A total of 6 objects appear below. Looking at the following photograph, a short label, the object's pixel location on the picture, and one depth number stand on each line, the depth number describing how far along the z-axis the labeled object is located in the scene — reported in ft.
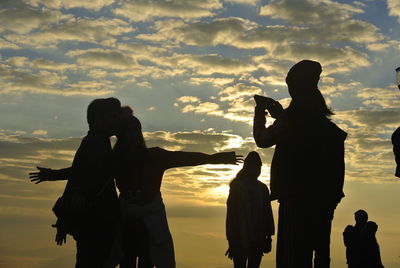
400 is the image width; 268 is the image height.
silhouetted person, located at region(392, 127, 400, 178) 15.86
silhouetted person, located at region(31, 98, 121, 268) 19.52
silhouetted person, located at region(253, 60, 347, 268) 16.85
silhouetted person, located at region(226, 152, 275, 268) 33.06
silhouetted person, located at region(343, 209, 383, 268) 40.60
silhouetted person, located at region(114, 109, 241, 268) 20.43
